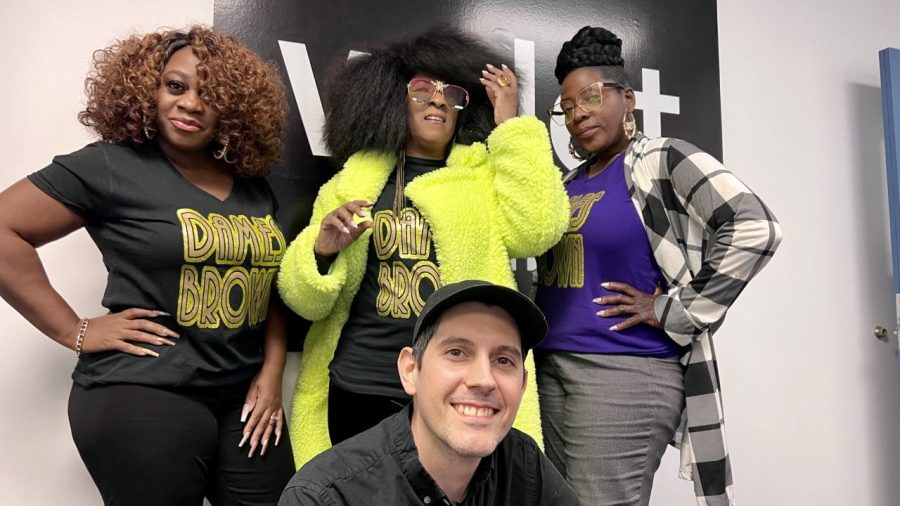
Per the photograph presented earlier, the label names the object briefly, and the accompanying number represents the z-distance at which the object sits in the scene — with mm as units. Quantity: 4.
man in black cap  982
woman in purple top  1507
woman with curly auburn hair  1358
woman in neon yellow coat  1574
